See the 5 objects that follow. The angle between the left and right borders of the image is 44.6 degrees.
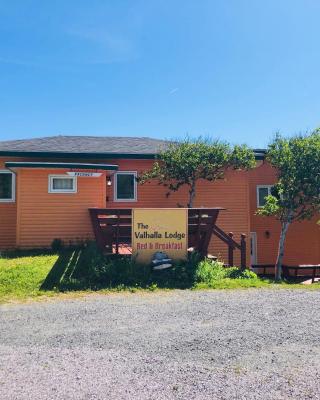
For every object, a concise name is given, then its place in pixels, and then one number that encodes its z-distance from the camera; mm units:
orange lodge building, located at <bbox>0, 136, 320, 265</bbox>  13148
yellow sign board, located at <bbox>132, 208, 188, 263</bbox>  9375
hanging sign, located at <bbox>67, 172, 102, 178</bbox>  13172
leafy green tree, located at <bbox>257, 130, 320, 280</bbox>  12375
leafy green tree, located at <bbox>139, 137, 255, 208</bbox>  13922
